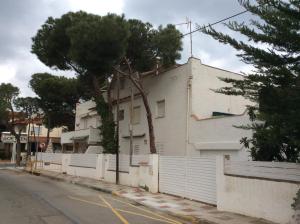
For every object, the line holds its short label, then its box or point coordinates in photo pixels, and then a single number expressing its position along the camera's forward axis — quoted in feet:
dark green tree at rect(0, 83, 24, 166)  94.38
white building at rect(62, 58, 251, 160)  42.52
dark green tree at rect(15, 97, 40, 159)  96.76
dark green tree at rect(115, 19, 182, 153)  52.42
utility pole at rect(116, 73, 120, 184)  45.18
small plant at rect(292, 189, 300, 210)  15.97
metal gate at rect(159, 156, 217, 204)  29.13
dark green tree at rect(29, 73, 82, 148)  89.20
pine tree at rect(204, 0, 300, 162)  14.20
